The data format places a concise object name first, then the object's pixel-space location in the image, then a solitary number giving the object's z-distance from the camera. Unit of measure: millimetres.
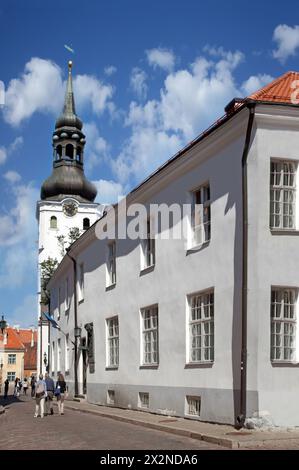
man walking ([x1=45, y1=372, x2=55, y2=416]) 25234
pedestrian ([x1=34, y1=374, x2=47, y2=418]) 23953
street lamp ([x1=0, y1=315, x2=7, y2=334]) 42312
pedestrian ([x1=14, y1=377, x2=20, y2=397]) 54662
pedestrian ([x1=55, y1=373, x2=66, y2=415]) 25344
